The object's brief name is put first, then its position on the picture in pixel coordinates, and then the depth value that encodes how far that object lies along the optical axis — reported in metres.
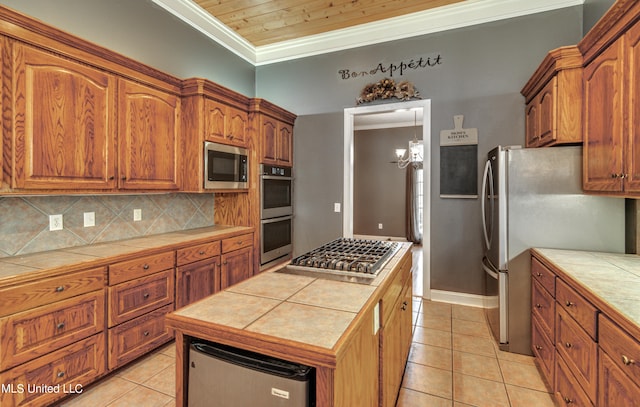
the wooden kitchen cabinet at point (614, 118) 1.72
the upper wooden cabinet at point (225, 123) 2.98
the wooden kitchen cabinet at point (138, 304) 2.08
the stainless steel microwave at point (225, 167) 2.97
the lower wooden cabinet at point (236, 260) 3.10
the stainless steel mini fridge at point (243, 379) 0.93
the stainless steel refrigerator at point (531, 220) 2.25
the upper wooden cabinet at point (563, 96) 2.35
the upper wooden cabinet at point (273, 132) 3.56
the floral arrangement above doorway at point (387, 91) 3.68
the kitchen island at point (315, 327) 0.92
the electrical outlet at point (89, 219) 2.40
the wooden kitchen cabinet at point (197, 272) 2.59
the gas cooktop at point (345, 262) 1.56
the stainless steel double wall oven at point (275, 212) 3.60
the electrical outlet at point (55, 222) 2.20
